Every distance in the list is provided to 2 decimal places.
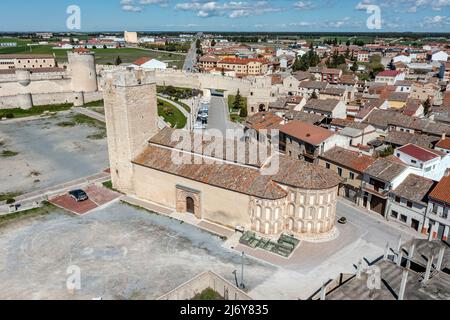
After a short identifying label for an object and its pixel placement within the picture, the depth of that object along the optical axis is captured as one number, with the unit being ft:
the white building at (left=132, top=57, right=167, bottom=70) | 397.60
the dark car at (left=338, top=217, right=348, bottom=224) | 118.42
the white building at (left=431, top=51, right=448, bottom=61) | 554.22
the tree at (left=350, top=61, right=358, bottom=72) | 485.20
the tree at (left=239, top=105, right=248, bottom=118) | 275.80
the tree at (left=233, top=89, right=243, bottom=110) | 295.89
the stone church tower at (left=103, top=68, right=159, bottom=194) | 124.26
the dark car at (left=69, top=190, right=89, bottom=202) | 129.39
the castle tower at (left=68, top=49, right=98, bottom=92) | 310.86
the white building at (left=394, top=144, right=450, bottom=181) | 134.00
